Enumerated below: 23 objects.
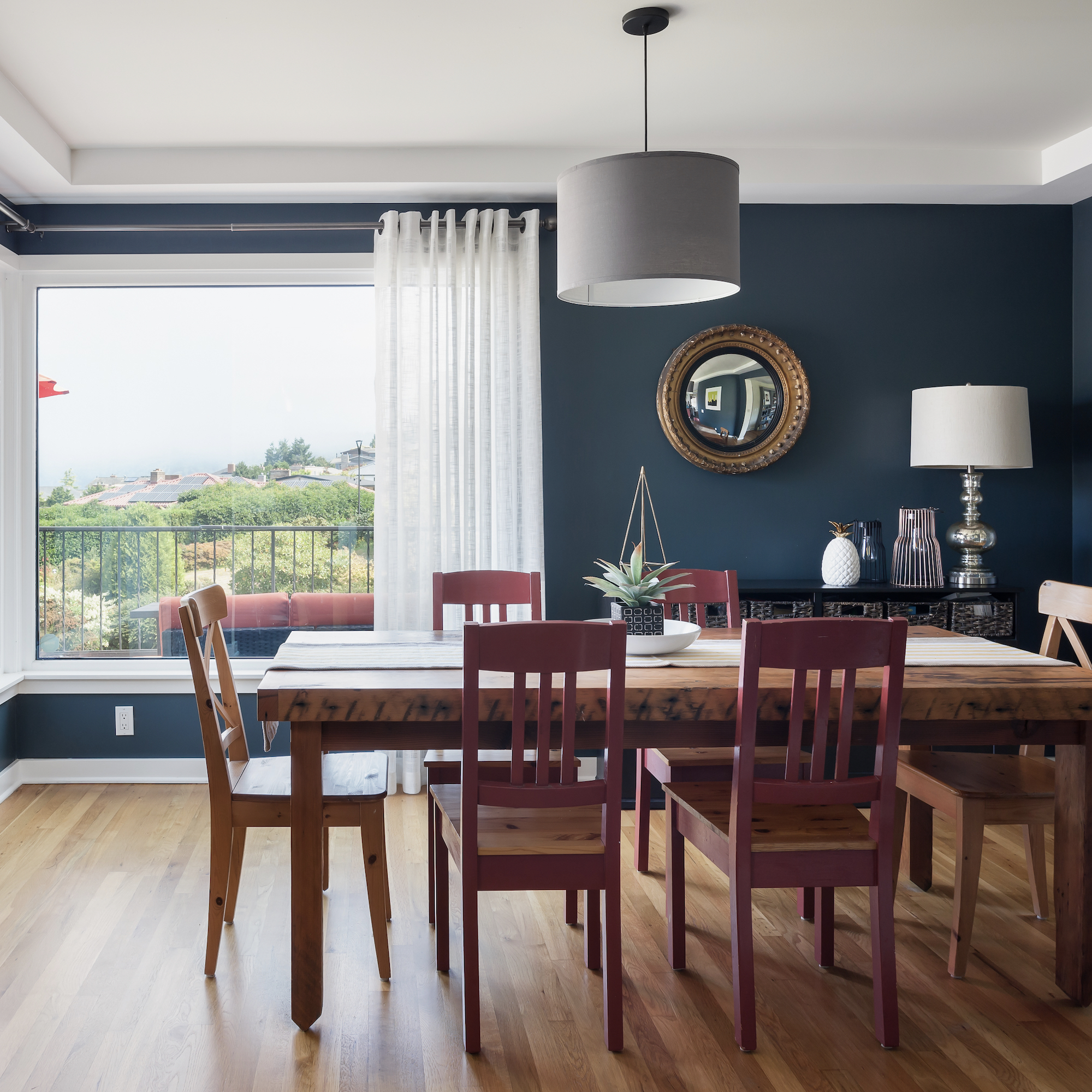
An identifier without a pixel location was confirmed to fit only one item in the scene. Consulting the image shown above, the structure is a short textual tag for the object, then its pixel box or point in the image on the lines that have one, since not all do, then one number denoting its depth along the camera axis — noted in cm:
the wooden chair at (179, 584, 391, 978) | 233
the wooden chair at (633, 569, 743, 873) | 281
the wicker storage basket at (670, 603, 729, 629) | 381
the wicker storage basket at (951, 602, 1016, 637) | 381
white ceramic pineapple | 390
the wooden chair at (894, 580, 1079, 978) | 242
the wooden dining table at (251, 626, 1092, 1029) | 213
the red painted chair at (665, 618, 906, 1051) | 202
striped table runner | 247
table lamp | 372
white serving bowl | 260
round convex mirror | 411
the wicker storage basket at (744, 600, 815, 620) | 379
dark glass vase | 412
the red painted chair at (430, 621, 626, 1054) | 192
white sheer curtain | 402
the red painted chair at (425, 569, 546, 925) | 325
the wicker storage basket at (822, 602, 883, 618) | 380
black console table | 380
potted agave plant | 260
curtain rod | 396
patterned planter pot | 262
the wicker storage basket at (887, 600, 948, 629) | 381
